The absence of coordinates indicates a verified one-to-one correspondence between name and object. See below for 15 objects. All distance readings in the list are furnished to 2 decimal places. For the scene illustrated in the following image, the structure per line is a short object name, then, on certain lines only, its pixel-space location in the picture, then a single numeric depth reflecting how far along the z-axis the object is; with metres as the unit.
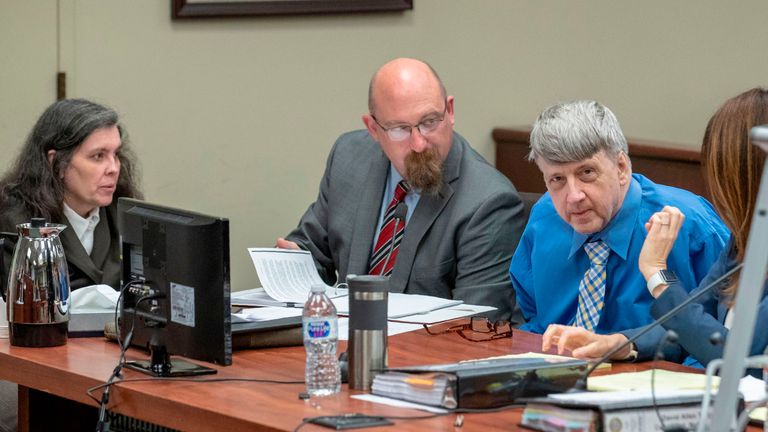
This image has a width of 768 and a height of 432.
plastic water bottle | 4.88
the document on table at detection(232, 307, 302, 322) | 6.09
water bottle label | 4.87
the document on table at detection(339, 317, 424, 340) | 5.99
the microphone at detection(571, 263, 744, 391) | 4.68
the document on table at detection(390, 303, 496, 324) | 6.40
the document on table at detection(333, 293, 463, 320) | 6.48
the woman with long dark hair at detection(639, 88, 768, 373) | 5.15
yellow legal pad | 4.69
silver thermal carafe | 5.84
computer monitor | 5.13
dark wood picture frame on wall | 9.80
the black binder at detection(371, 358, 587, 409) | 4.55
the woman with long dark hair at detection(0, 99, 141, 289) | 7.23
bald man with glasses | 7.30
